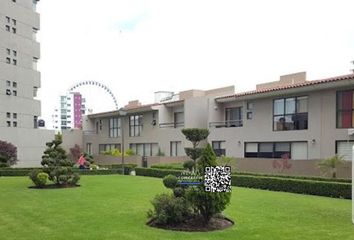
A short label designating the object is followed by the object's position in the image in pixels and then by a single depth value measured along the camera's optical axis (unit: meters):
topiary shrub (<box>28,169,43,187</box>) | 19.25
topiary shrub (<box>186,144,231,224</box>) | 9.60
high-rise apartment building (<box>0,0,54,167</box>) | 34.00
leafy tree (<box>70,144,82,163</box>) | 45.68
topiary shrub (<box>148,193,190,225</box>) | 9.84
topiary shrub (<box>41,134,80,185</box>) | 19.91
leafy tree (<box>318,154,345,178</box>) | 19.83
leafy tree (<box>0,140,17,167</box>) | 29.20
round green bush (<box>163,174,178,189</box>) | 11.23
